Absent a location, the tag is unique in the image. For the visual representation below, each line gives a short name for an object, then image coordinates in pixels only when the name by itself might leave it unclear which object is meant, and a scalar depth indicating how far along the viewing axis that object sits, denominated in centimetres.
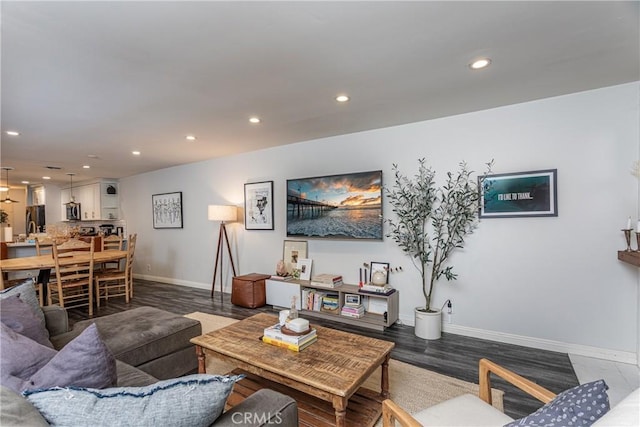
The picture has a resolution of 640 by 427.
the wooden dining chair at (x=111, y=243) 513
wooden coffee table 159
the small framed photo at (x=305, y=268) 423
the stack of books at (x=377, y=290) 344
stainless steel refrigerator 857
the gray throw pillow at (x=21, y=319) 156
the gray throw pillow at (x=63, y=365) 108
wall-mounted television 367
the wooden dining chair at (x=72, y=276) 394
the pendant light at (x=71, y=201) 759
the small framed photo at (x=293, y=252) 437
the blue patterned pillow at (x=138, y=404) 80
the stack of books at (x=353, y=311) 357
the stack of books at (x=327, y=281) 380
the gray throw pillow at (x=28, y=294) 186
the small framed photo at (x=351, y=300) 365
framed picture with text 279
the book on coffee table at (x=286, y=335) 197
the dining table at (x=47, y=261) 370
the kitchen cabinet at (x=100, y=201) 703
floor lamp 477
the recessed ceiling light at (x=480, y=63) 211
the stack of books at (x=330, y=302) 378
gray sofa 112
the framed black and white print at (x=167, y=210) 594
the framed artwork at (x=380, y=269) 361
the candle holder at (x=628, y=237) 236
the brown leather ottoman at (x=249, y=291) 423
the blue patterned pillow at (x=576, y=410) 84
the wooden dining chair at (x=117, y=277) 454
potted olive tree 312
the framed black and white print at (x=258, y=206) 470
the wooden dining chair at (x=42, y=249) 492
